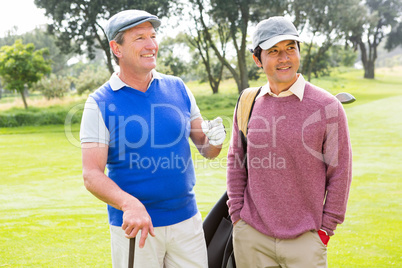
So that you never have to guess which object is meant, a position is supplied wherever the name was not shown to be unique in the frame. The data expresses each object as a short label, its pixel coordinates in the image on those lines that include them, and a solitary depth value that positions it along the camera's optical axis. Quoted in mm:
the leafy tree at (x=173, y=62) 38838
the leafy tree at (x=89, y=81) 37866
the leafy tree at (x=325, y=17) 26719
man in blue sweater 2094
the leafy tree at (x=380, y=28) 43562
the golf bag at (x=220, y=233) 2375
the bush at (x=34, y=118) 20328
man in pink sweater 2037
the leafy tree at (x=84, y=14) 22484
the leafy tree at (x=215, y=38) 30766
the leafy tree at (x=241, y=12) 24283
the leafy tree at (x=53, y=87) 33812
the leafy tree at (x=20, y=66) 23156
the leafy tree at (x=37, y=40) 53938
